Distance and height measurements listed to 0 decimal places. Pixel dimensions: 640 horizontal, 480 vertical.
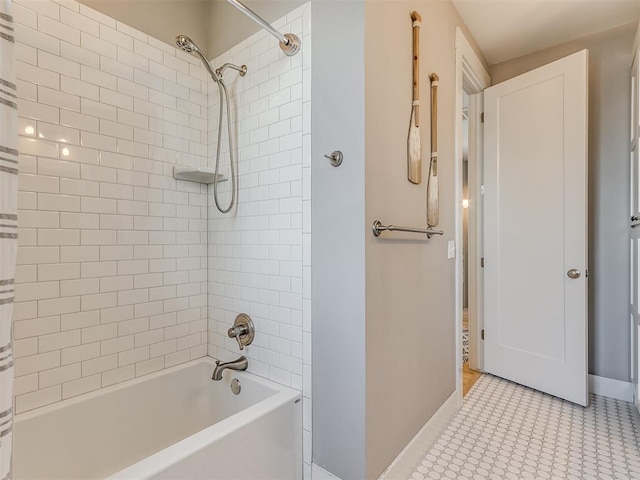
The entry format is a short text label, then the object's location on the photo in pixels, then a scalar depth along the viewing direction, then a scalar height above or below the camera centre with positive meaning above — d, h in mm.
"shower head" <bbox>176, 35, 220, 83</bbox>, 1532 +912
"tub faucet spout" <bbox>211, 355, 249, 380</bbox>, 1732 -661
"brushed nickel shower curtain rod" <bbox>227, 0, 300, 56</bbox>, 1445 +922
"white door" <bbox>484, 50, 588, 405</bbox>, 2229 +93
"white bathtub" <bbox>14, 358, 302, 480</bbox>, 1186 -829
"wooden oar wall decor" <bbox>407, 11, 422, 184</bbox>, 1591 +595
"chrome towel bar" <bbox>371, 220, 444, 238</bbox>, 1341 +51
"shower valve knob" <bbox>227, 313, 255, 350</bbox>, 1737 -482
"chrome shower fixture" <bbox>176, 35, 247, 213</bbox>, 1718 +646
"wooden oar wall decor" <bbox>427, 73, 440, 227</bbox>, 1774 +402
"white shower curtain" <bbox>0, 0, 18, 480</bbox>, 542 +31
